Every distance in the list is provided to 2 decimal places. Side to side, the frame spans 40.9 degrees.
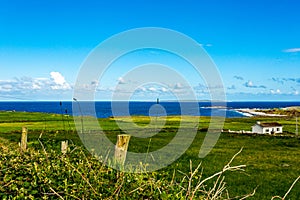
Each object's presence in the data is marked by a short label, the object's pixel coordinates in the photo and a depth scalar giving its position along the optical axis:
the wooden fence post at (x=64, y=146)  7.92
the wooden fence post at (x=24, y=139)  10.64
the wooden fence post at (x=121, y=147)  5.98
